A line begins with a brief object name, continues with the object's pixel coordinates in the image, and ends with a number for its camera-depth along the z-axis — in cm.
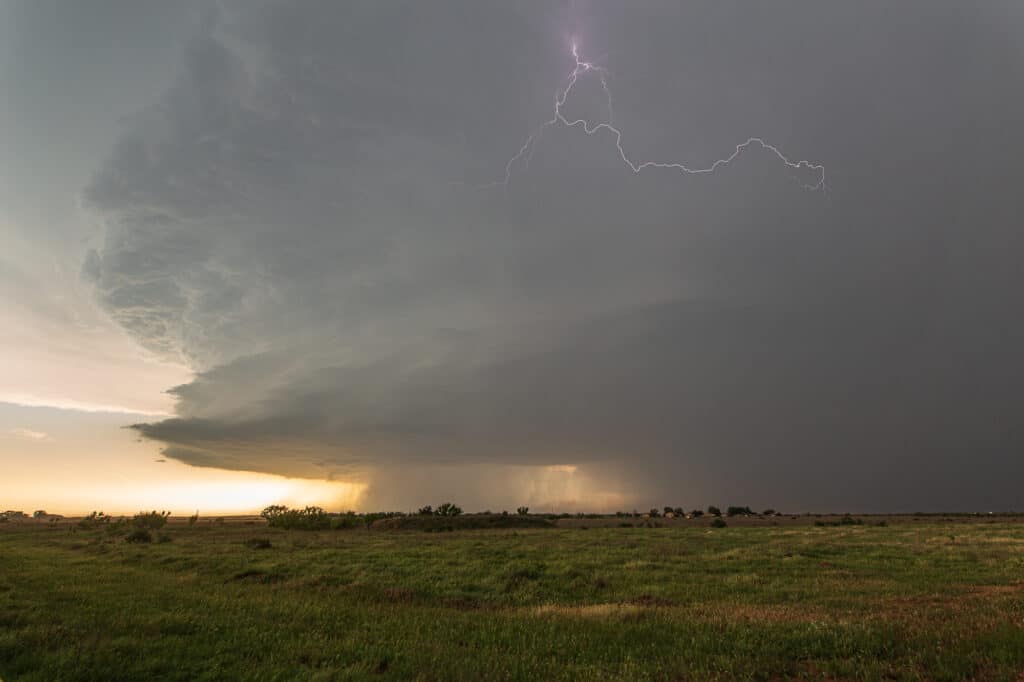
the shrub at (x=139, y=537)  5794
